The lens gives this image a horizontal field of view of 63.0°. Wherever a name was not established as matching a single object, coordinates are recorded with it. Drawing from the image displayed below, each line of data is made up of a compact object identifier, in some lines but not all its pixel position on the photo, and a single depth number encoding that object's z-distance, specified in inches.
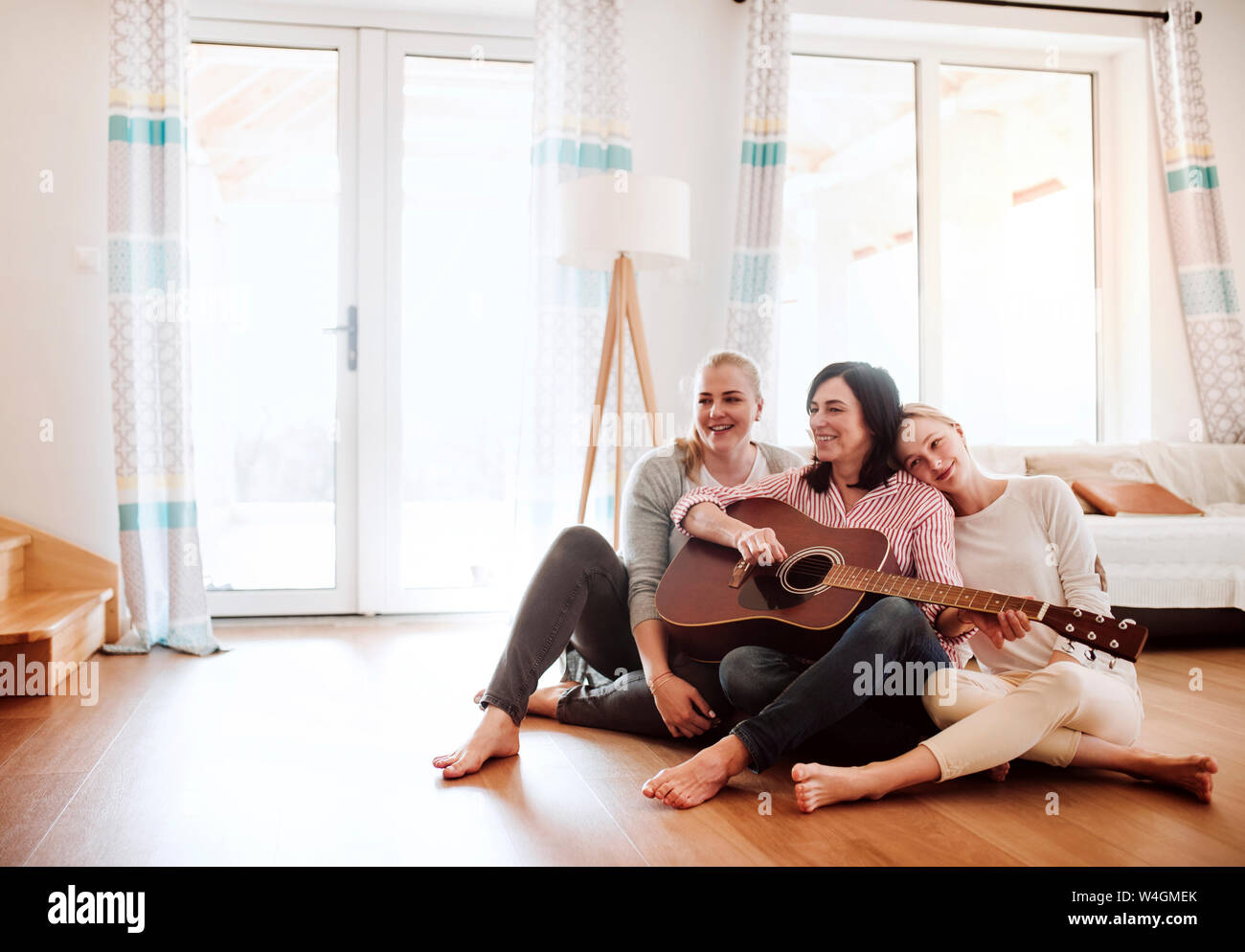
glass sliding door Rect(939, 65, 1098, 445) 173.2
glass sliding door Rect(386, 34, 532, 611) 154.1
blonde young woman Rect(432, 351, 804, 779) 80.4
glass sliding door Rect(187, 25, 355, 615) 149.6
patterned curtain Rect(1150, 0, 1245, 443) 165.9
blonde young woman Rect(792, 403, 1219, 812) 68.6
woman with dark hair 67.5
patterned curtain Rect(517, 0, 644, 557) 145.0
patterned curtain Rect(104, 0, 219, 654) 132.0
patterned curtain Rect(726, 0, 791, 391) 151.1
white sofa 126.8
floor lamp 125.1
